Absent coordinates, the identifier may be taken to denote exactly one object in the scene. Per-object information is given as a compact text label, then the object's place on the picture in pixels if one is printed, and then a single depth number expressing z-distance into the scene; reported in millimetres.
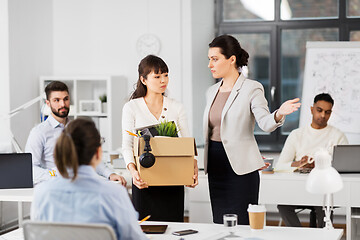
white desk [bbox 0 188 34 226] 5226
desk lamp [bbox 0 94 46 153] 6918
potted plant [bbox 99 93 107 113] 9546
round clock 9570
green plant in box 4669
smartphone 3936
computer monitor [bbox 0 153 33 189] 5363
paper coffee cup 3993
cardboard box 4603
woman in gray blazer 4755
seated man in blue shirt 5777
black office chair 6996
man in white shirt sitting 7371
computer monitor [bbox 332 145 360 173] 6143
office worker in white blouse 4848
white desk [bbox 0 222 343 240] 3814
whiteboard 8682
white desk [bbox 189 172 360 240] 6004
